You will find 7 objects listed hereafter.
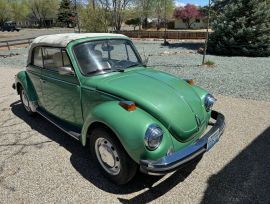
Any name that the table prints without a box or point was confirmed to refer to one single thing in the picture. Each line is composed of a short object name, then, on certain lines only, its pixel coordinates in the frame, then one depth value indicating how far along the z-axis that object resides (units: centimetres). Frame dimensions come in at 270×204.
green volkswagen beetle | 233
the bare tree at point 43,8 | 5572
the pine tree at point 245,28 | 1115
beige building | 4466
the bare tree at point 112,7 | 1932
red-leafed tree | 4290
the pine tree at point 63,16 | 4549
